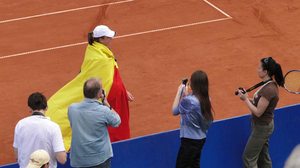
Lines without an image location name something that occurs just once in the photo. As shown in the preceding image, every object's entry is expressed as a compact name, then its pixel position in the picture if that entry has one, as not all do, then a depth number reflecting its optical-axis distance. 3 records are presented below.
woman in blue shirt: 16.34
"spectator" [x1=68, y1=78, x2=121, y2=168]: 15.44
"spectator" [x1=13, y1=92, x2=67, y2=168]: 15.12
